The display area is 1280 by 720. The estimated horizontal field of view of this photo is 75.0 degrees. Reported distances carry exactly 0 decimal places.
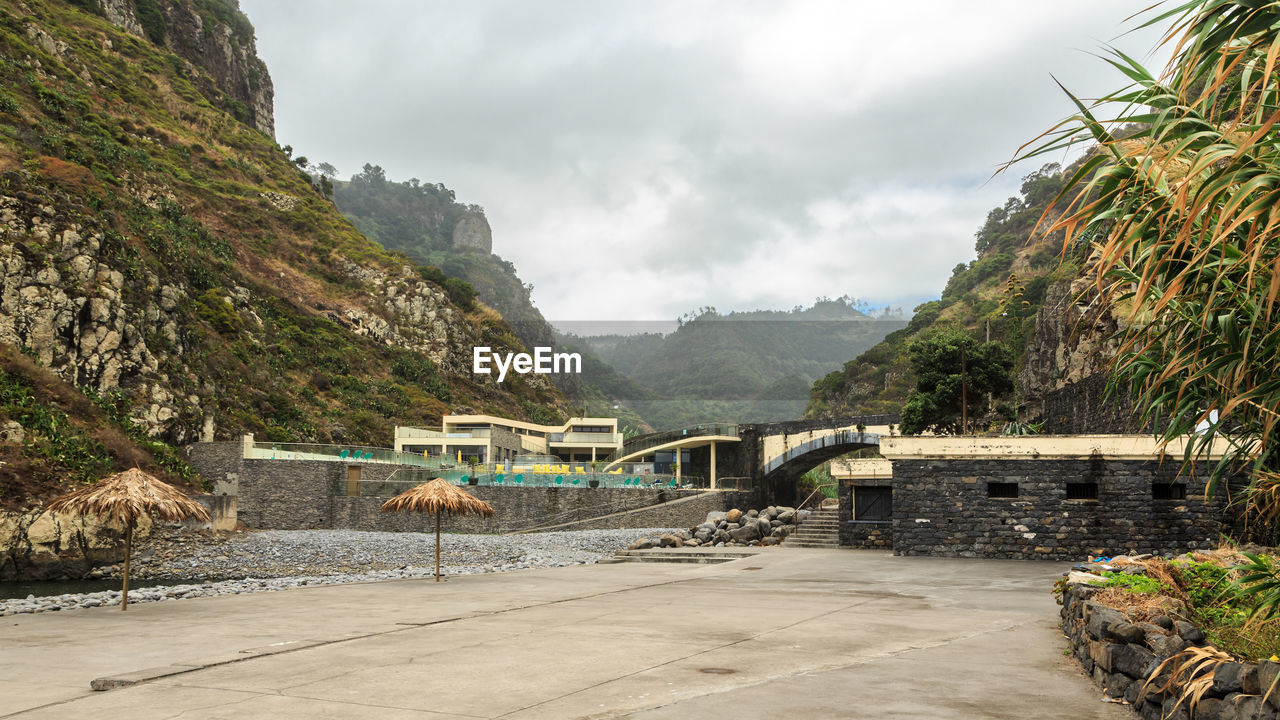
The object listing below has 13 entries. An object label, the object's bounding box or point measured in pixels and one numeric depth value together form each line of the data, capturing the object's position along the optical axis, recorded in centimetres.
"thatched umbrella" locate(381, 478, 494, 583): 2017
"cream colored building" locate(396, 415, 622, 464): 5641
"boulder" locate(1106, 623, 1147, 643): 652
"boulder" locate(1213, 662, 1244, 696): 495
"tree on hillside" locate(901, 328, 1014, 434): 4094
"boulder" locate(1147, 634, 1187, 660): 594
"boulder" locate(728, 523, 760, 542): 2953
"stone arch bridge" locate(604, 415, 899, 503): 4928
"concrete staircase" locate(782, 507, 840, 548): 2755
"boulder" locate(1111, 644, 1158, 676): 622
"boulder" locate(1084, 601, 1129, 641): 696
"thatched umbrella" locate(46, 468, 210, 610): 1530
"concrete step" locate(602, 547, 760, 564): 2394
